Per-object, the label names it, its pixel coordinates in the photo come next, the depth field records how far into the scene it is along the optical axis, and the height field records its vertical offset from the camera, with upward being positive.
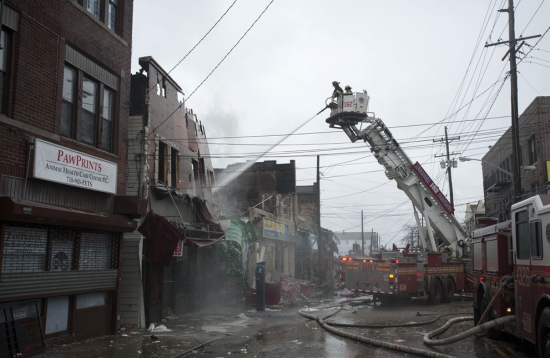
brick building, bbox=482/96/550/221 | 25.07 +5.63
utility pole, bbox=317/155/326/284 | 29.51 -0.19
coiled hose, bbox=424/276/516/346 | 8.80 -1.36
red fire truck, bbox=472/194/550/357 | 7.22 -0.40
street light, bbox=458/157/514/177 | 24.56 +4.41
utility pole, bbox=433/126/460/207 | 31.47 +5.35
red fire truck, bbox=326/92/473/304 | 17.70 +0.12
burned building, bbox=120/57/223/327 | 13.19 +1.19
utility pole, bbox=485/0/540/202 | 15.67 +5.14
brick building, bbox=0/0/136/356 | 8.88 +1.56
